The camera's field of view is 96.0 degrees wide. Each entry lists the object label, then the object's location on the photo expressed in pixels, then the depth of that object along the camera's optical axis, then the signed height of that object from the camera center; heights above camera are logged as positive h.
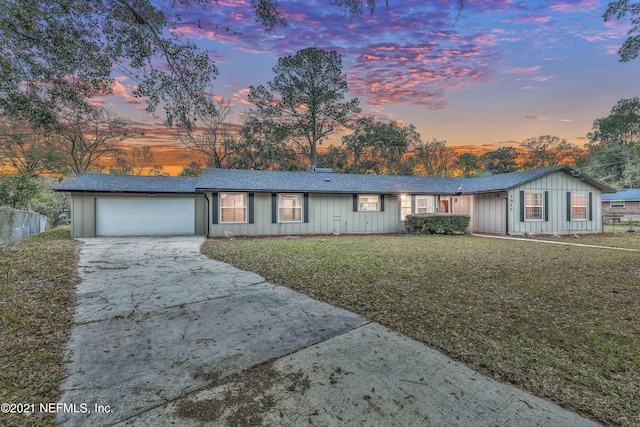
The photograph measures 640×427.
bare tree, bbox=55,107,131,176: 23.48 +6.01
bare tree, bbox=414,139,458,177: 35.50 +6.85
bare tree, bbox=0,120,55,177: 21.78 +5.11
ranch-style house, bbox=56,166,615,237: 13.27 +0.42
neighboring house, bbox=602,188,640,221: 26.23 +0.86
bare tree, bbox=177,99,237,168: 24.80 +6.51
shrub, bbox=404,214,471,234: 14.31 -0.56
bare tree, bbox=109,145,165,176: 31.55 +5.72
